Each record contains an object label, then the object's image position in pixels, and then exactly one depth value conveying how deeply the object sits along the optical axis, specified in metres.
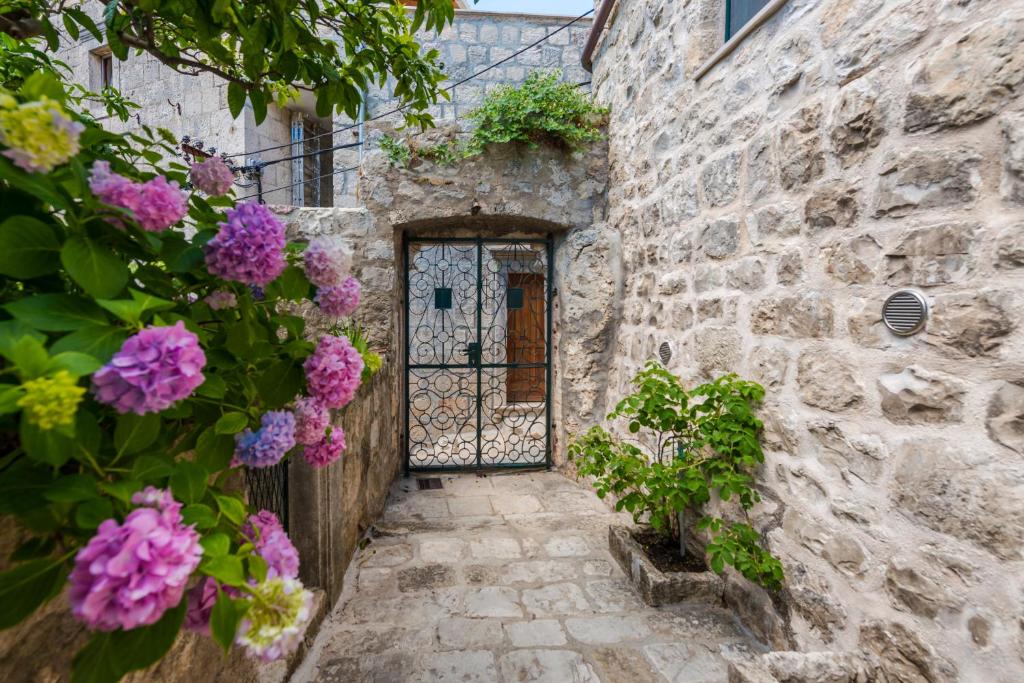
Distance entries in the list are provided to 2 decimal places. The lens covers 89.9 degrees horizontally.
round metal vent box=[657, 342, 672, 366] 2.65
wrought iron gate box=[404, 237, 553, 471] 3.91
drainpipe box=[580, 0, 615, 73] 3.36
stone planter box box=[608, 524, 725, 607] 2.05
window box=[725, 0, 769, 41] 2.10
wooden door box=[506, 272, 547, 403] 4.46
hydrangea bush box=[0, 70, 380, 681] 0.47
